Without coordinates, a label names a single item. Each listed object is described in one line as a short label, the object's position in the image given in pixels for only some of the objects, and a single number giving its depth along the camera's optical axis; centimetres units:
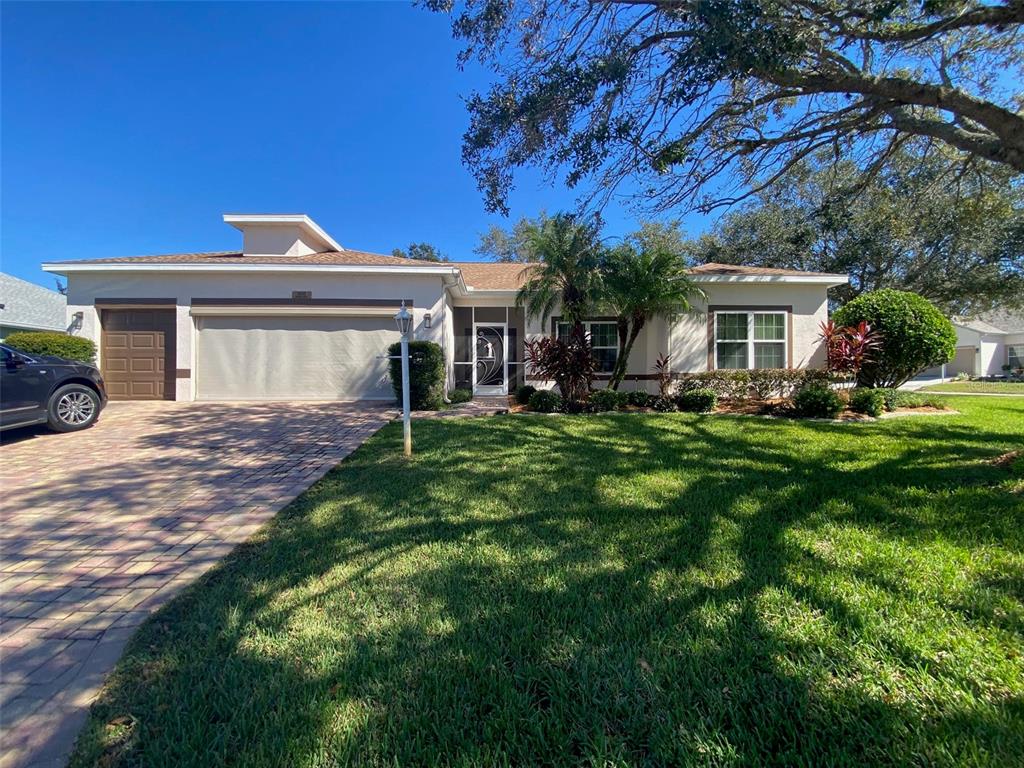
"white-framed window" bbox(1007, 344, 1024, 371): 2838
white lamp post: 607
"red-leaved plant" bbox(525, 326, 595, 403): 1052
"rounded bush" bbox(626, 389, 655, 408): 1085
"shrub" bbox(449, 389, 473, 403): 1208
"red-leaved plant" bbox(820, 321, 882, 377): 1054
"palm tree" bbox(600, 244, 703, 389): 1073
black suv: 661
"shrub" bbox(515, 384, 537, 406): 1166
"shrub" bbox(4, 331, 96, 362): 1012
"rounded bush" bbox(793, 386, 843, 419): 911
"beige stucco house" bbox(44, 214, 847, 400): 1129
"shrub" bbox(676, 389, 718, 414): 1031
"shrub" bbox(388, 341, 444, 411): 1030
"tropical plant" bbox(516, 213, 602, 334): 1024
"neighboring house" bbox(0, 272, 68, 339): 1694
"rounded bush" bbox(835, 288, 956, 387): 1096
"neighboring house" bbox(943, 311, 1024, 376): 2872
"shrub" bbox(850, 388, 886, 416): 927
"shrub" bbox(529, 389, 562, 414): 1044
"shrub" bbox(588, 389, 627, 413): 1045
